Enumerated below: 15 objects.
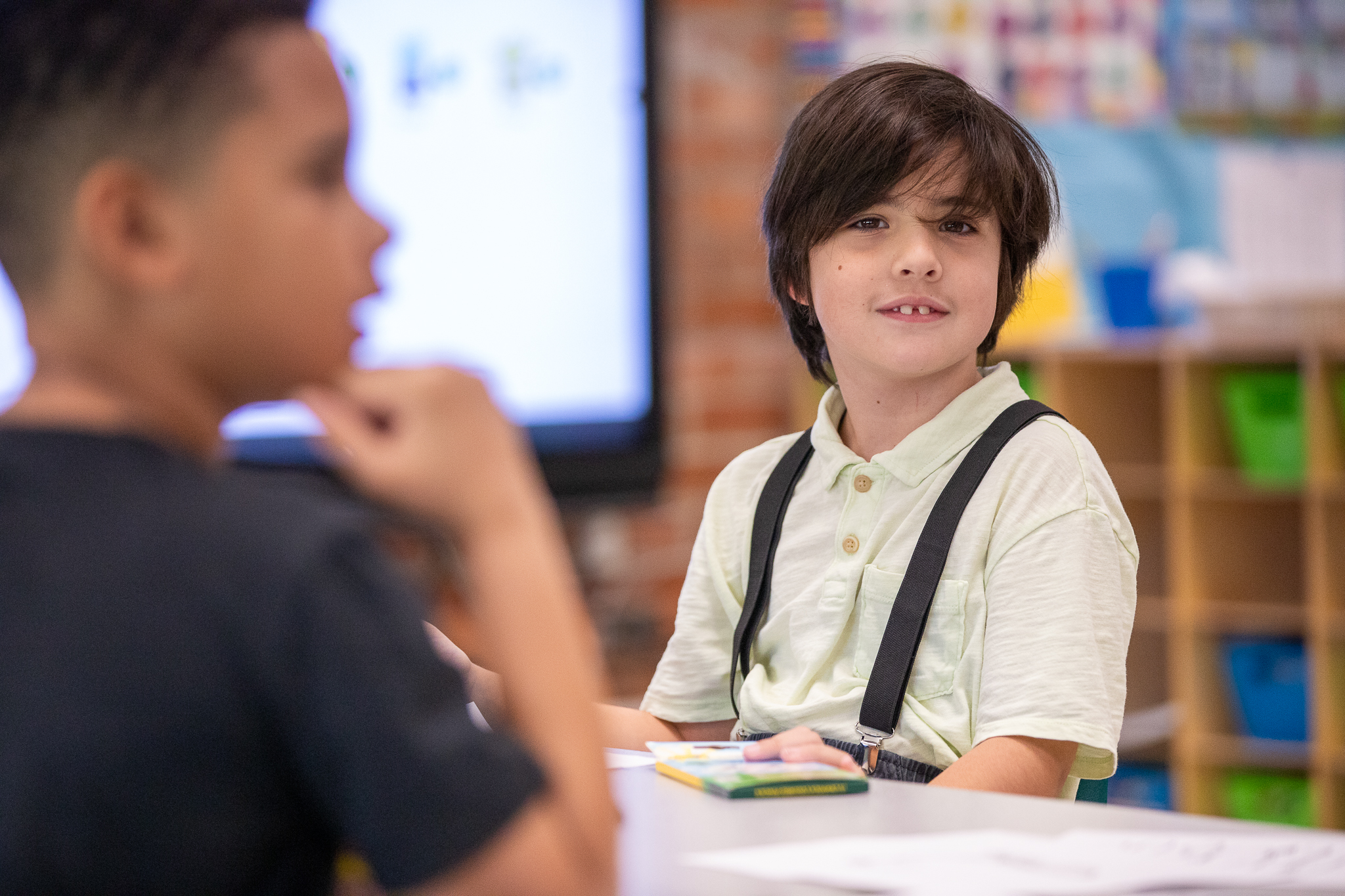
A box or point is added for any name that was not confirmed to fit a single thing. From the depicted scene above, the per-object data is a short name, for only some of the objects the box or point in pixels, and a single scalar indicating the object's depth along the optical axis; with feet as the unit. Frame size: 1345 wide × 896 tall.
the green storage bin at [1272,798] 19.29
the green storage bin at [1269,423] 19.39
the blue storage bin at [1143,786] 20.01
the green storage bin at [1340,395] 18.99
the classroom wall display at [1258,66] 23.76
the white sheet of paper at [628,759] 6.64
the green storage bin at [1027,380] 21.21
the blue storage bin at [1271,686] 19.56
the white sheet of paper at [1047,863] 4.60
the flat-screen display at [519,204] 16.65
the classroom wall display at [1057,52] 23.36
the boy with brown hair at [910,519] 6.84
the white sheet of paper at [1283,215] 23.75
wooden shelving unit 19.06
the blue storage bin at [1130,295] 21.80
